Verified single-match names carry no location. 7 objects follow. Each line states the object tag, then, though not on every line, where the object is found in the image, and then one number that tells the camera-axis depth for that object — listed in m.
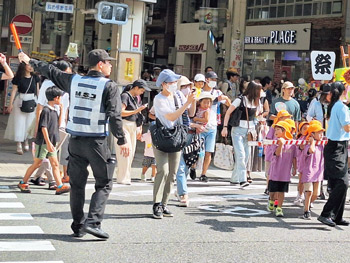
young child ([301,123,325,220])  10.34
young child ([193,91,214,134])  12.43
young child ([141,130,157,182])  13.40
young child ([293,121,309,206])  10.54
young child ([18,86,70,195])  11.16
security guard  8.15
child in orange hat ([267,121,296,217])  10.42
